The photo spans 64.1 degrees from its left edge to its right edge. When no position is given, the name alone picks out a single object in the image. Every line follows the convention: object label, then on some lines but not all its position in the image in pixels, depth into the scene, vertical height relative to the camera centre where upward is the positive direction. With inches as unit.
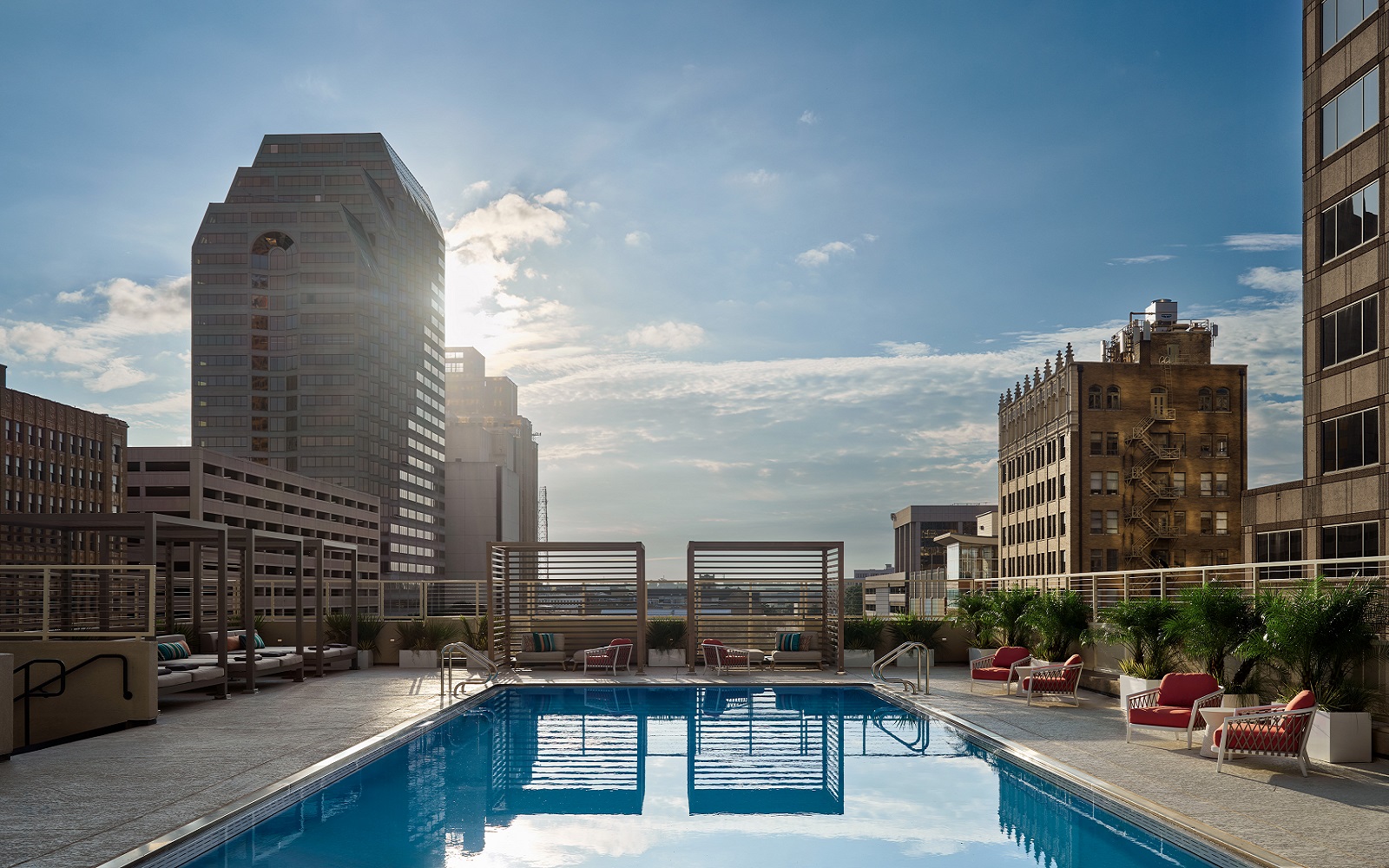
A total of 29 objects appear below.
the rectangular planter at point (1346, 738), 406.9 -89.5
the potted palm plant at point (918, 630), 896.9 -110.0
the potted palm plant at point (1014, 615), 780.0 -84.6
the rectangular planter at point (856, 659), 885.8 -130.8
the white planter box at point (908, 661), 879.7 -132.0
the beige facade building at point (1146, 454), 2758.4 +104.6
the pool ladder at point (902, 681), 690.8 -118.9
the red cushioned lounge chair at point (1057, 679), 623.8 -103.8
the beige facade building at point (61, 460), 3287.4 +113.5
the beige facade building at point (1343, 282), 1136.2 +228.3
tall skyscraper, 4990.2 +780.0
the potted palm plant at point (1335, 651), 408.2 -59.4
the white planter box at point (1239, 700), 477.1 -88.8
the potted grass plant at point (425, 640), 880.3 -114.9
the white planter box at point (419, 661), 879.7 -131.3
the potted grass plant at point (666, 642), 880.3 -117.1
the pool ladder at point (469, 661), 673.0 -106.0
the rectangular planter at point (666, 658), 879.7 -129.1
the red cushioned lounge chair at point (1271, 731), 386.9 -83.4
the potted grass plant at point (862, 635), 894.4 -113.1
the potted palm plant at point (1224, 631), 479.8 -60.0
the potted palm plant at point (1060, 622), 701.9 -80.7
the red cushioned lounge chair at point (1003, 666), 682.8 -107.6
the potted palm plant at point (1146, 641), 557.6 -74.6
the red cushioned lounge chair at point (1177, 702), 444.1 -87.9
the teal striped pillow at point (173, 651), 665.0 -94.4
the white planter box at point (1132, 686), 537.6 -94.8
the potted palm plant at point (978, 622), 832.3 -100.6
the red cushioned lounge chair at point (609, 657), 800.9 -117.5
